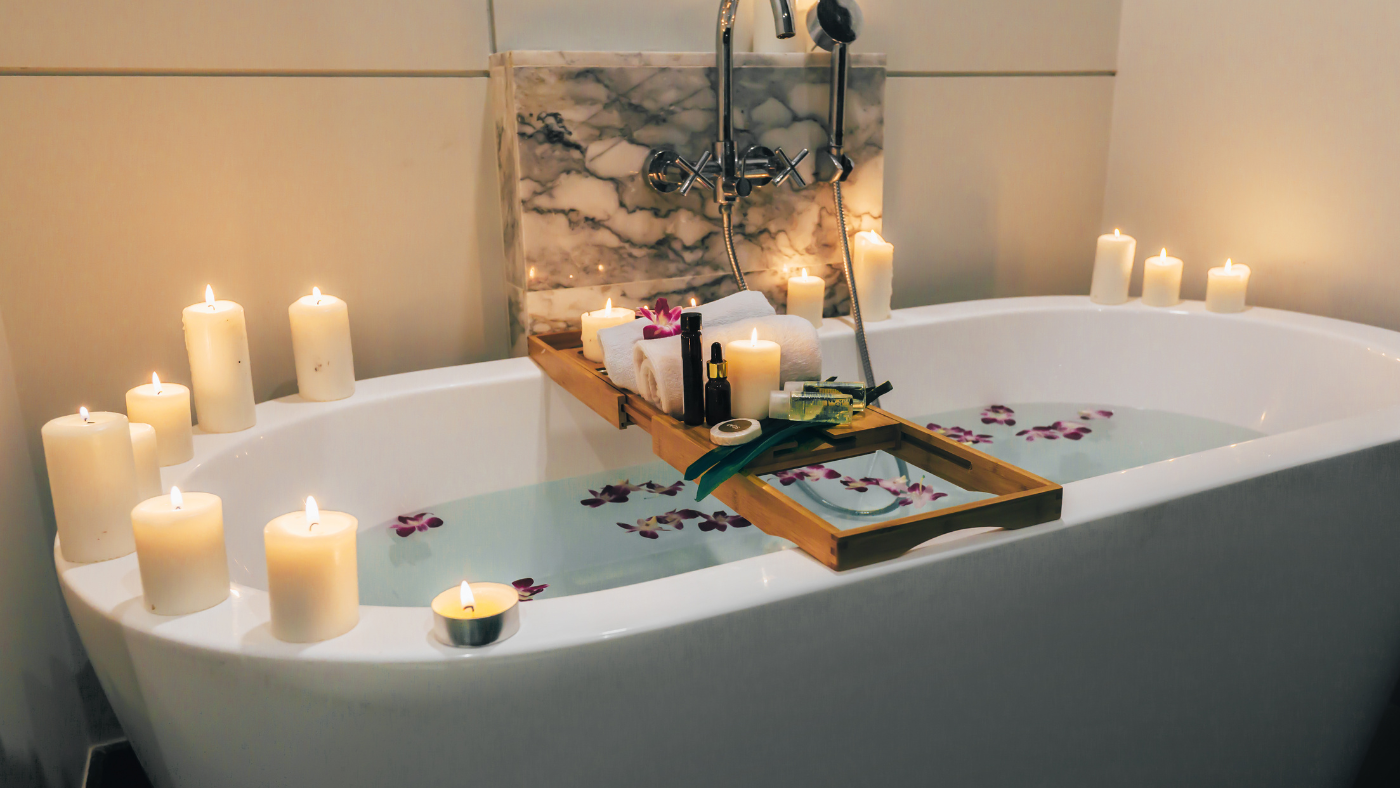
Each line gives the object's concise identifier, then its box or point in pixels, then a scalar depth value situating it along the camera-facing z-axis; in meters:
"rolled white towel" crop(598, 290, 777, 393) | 1.41
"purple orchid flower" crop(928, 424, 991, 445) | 1.86
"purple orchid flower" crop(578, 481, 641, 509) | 1.62
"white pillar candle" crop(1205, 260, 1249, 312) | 1.92
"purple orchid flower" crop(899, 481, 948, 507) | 1.54
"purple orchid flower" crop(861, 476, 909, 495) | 1.59
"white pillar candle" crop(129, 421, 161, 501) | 1.10
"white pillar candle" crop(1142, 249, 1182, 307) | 2.01
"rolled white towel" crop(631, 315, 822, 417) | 1.27
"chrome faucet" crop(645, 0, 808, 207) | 1.69
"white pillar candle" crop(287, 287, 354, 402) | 1.46
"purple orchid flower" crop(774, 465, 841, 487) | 1.63
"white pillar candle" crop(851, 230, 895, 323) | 1.92
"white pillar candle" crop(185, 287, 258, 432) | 1.33
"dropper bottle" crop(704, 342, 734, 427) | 1.20
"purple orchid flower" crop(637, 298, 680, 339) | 1.42
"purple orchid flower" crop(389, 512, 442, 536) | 1.50
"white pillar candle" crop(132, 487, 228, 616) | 0.87
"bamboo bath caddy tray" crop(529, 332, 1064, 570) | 0.92
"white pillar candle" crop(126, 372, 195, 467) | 1.22
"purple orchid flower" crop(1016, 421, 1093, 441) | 1.88
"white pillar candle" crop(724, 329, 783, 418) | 1.20
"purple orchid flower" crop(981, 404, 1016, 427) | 1.96
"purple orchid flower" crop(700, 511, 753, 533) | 1.52
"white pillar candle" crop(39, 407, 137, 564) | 0.99
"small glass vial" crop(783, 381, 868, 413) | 1.22
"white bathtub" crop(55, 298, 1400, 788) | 0.82
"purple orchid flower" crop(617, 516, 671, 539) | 1.51
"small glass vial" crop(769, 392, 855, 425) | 1.16
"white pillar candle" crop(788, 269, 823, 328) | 1.88
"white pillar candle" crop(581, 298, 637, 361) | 1.57
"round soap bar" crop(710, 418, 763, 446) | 1.14
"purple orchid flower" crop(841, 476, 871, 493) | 1.62
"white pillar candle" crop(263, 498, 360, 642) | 0.82
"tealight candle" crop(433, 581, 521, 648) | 0.80
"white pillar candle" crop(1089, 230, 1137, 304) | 2.03
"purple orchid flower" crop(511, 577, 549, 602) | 1.37
